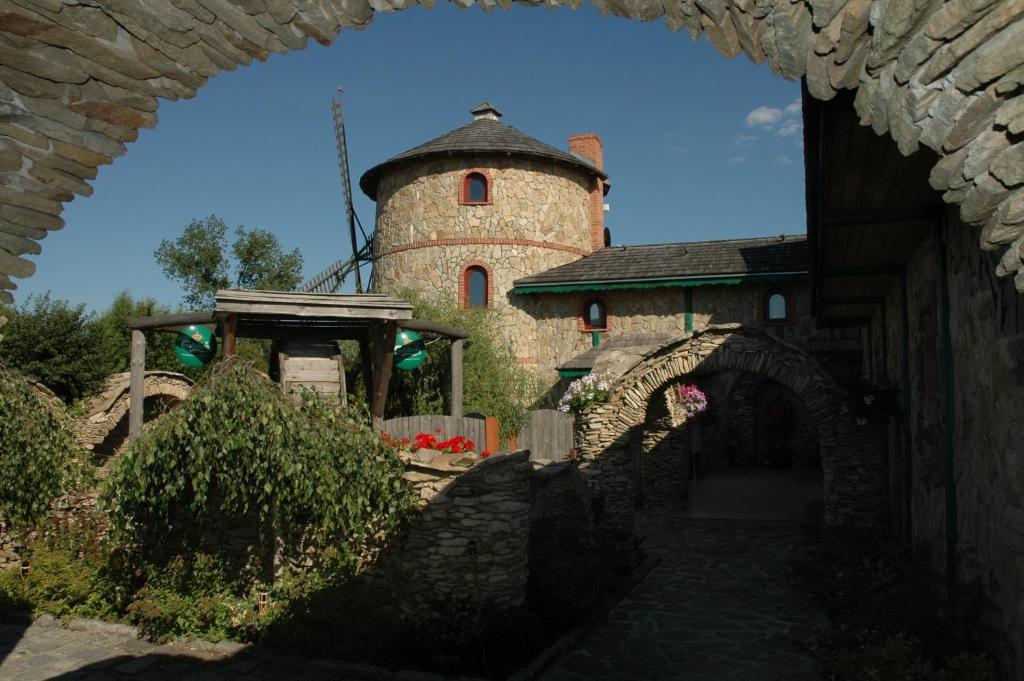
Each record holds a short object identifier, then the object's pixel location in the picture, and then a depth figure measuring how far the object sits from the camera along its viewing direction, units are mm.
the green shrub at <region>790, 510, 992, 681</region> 5625
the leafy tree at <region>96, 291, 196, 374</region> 17562
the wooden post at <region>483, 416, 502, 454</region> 12484
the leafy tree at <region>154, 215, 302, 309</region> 26141
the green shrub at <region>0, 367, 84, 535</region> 9188
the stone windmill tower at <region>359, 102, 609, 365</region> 21578
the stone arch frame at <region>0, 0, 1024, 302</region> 2545
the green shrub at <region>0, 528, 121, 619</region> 9133
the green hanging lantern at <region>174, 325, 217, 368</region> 11703
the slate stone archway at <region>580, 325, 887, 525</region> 11875
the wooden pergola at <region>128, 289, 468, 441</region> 10438
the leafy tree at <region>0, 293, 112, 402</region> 16141
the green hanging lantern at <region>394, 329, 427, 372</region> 12953
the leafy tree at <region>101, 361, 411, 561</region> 7594
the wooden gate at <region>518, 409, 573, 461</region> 13562
